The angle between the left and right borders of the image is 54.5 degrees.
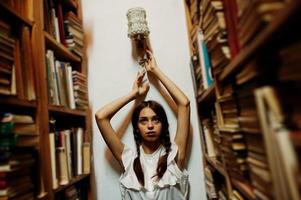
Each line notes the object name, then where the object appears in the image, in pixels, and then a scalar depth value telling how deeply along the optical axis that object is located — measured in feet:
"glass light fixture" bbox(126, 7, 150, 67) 6.12
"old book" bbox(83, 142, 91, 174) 5.71
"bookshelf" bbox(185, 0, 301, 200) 1.89
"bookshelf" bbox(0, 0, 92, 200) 3.53
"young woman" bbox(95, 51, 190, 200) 5.46
